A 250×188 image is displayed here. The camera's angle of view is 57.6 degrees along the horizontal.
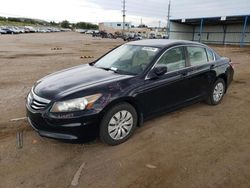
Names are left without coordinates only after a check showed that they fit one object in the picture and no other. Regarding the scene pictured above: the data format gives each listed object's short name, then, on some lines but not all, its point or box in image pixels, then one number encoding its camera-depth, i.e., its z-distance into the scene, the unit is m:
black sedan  3.14
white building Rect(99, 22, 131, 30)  95.93
